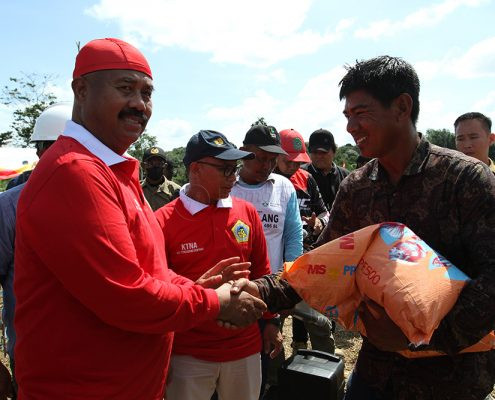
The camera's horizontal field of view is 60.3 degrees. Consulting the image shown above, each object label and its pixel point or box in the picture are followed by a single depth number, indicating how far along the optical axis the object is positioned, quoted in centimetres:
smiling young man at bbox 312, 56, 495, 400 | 164
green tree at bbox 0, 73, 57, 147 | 2283
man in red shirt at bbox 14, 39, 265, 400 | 146
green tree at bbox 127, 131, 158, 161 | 2768
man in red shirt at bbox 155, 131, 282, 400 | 264
